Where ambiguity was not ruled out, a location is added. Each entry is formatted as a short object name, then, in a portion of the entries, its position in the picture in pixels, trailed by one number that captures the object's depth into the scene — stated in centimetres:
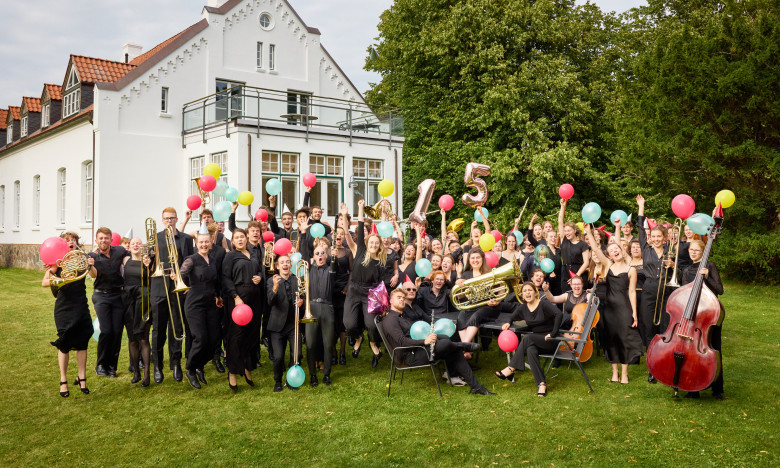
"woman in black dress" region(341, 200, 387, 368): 842
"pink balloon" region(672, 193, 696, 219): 823
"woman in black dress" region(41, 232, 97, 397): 718
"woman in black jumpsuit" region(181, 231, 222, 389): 727
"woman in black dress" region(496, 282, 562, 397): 765
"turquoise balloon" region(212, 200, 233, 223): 859
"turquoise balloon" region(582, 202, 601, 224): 901
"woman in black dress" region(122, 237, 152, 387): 766
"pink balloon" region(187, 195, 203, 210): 893
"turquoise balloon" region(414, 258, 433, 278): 854
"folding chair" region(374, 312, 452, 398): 738
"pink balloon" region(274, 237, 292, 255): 816
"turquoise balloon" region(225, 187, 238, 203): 970
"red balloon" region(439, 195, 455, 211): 1139
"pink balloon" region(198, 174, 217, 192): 941
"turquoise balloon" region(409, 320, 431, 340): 726
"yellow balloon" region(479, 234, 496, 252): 951
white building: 1970
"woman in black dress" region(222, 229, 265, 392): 743
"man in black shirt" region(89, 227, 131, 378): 756
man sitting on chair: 737
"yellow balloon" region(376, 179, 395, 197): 1046
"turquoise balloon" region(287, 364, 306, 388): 737
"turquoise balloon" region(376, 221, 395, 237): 999
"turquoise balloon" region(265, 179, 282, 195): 1163
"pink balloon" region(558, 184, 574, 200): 1015
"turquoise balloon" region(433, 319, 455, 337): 733
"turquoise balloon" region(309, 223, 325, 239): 920
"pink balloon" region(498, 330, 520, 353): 754
